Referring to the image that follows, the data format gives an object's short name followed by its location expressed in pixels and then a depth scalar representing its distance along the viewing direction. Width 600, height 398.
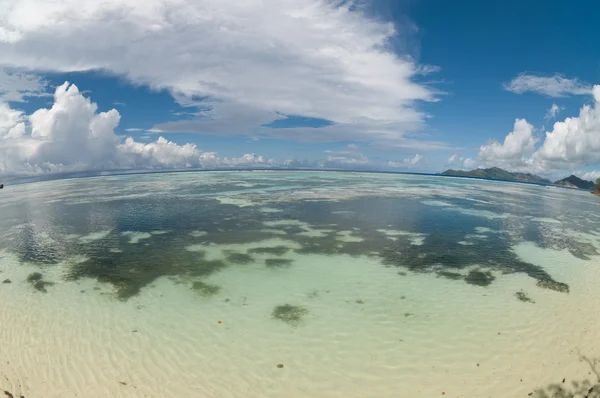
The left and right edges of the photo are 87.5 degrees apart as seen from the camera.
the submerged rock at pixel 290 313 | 13.02
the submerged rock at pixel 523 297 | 15.05
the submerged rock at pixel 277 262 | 19.70
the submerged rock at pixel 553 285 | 16.69
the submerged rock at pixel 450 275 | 17.97
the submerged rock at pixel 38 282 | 16.51
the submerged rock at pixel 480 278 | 17.23
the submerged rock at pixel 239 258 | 20.39
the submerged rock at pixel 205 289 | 15.59
